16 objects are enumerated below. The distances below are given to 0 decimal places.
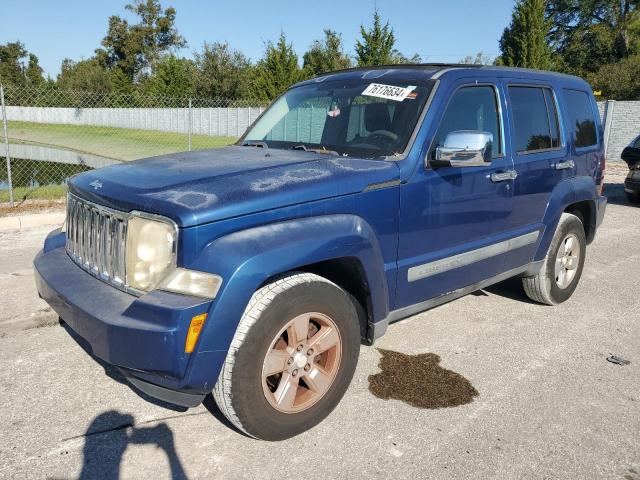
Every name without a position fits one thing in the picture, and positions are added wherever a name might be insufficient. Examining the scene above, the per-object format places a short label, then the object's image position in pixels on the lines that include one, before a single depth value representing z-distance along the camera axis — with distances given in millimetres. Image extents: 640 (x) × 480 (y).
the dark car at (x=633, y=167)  10695
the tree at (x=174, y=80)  40281
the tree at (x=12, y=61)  78556
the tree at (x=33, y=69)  83575
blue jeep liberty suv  2455
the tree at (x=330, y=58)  33719
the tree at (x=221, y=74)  40688
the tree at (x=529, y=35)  31359
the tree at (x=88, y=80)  53469
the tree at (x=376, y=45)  22609
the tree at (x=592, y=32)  43375
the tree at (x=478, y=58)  48375
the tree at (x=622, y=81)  32250
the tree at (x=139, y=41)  67188
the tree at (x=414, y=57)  43869
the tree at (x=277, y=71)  25109
